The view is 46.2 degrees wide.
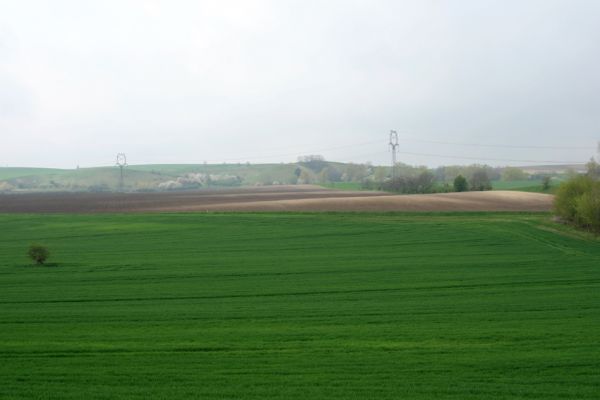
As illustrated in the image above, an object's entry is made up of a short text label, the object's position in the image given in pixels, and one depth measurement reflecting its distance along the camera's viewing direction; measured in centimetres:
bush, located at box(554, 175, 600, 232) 5322
